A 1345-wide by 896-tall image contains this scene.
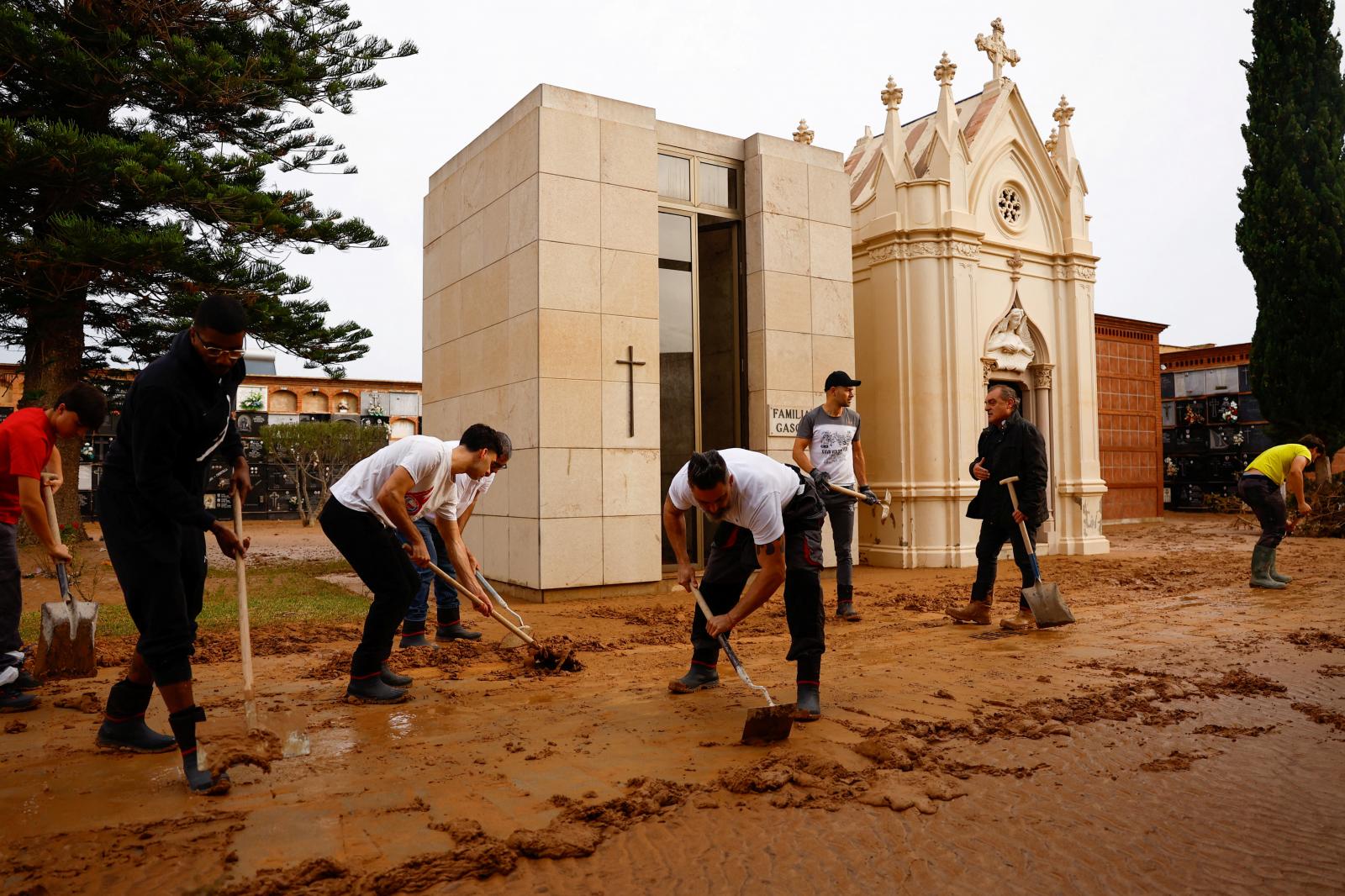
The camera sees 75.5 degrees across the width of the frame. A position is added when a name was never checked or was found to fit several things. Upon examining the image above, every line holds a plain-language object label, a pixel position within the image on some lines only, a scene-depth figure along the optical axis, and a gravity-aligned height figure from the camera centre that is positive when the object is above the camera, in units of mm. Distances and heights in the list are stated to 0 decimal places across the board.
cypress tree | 17422 +5521
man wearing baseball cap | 7688 +300
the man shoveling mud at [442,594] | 6016 -766
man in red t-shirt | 4355 +60
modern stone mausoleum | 8617 +1962
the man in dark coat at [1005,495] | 6898 -122
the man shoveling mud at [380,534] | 4520 -231
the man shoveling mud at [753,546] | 3957 -310
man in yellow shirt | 8641 -160
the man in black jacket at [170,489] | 3225 +15
